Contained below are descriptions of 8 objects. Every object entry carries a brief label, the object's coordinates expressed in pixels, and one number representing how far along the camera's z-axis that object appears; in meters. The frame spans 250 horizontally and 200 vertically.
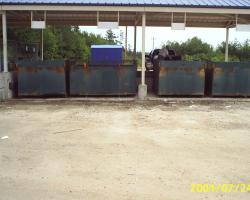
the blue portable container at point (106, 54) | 14.23
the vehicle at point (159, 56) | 17.36
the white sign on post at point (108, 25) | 12.93
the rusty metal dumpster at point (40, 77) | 13.00
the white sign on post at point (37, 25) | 12.89
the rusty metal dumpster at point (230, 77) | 13.42
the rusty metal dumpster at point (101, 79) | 13.20
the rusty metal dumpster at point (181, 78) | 13.28
